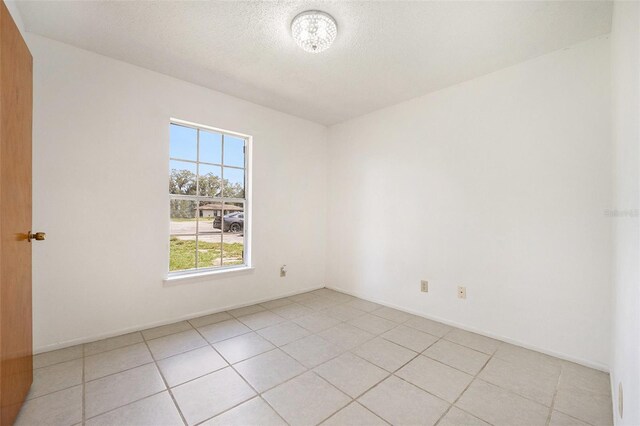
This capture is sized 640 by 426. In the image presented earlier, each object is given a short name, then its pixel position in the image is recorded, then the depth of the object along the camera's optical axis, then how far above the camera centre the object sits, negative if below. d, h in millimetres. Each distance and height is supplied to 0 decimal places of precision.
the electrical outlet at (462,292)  2760 -788
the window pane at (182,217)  2887 -40
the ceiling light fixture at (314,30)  1878 +1310
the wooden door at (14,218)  1292 -30
